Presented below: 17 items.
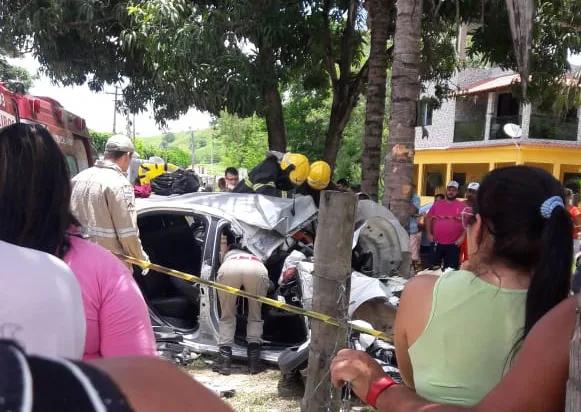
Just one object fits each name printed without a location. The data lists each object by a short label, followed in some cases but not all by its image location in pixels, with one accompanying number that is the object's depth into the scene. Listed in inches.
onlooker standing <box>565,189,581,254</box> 345.8
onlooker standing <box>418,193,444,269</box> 417.7
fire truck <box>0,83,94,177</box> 235.3
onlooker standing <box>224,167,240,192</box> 449.4
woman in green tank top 58.9
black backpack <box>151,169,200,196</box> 363.3
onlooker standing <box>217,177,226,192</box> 513.0
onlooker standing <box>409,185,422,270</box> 400.8
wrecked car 202.7
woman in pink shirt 66.7
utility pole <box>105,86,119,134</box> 1420.5
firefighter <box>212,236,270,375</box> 192.9
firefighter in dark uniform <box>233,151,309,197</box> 220.7
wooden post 119.7
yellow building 915.4
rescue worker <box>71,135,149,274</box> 176.2
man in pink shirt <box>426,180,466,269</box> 366.9
